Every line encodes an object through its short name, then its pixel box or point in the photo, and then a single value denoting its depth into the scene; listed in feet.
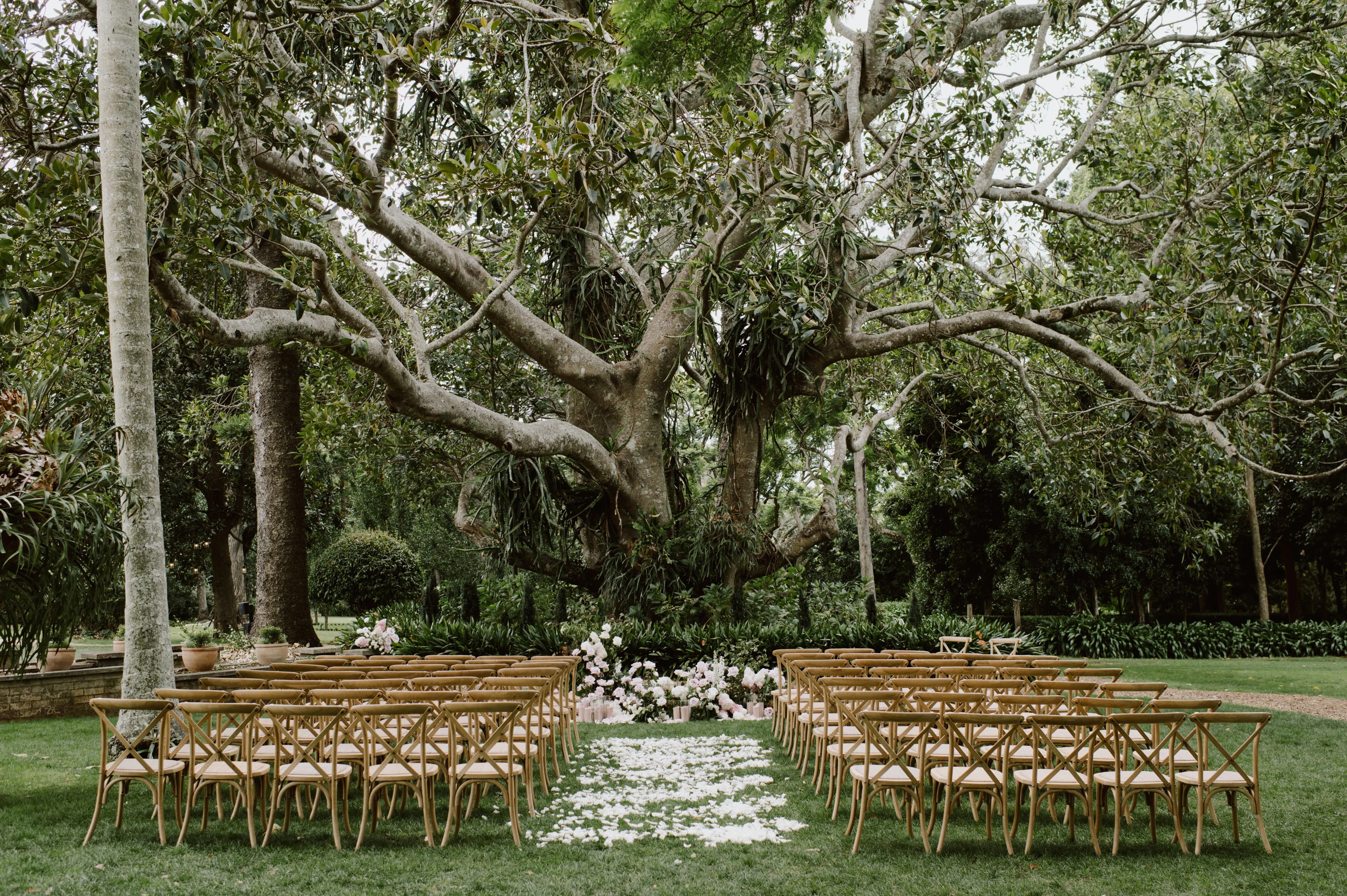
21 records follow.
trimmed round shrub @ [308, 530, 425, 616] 67.87
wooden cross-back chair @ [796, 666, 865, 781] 23.95
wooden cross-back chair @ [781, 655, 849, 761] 26.35
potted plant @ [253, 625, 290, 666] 38.09
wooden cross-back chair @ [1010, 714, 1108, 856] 16.76
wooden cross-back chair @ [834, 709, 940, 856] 17.01
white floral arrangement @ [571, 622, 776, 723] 35.47
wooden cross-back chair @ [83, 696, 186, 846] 17.48
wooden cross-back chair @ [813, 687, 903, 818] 19.81
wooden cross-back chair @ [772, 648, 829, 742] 29.64
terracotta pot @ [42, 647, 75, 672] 37.29
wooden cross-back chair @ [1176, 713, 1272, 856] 16.84
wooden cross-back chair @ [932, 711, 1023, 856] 16.79
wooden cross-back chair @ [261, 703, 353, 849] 17.51
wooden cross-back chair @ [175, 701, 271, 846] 17.47
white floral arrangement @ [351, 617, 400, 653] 40.34
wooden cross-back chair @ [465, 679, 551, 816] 19.95
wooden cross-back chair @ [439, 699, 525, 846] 17.71
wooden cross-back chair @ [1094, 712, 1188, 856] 16.97
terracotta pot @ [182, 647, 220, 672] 37.01
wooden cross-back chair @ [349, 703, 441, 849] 17.58
